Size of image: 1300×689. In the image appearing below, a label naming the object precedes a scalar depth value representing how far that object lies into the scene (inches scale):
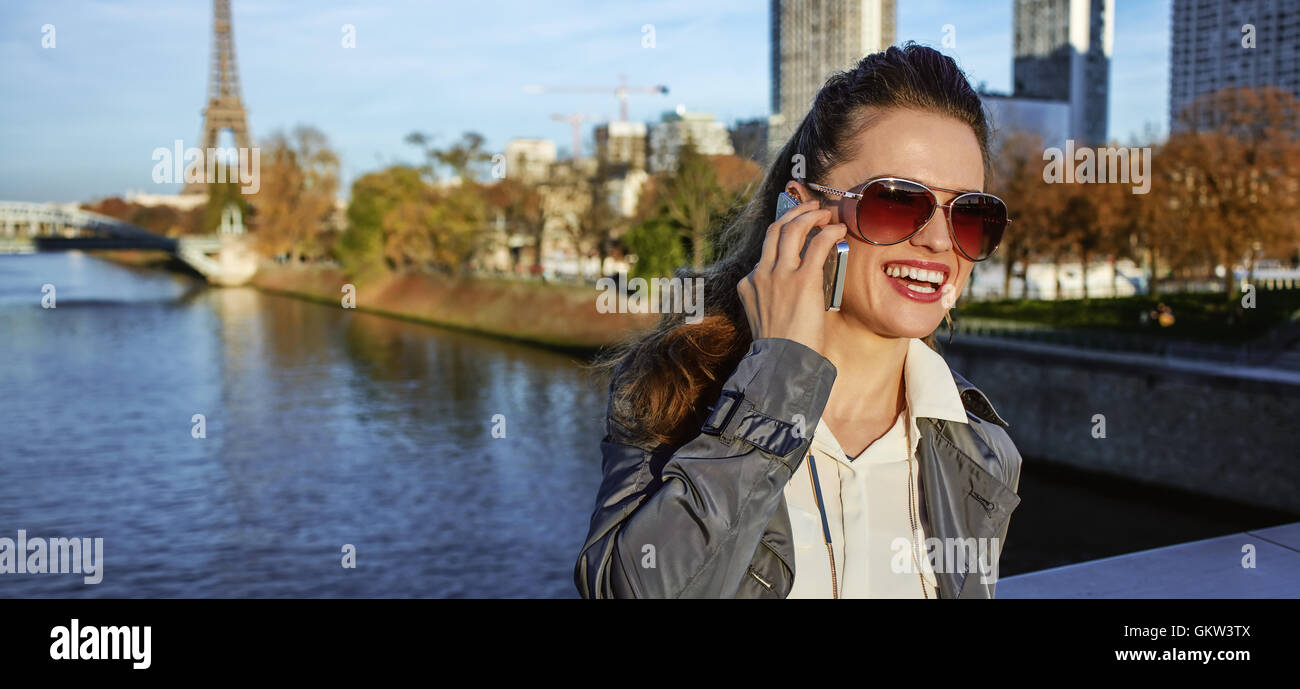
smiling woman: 58.4
